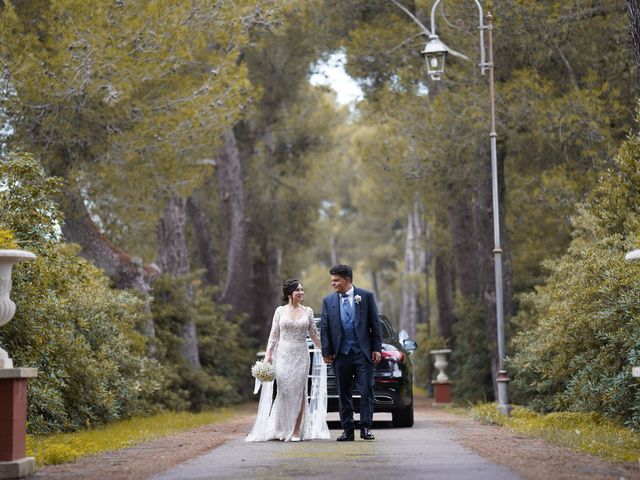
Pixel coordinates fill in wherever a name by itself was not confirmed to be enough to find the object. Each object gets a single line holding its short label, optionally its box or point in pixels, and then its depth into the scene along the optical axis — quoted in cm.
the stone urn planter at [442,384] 3169
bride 1429
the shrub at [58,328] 1455
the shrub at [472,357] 2889
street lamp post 1981
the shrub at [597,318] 1501
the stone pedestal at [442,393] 3167
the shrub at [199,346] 2503
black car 1630
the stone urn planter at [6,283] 1007
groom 1353
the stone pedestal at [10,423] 961
